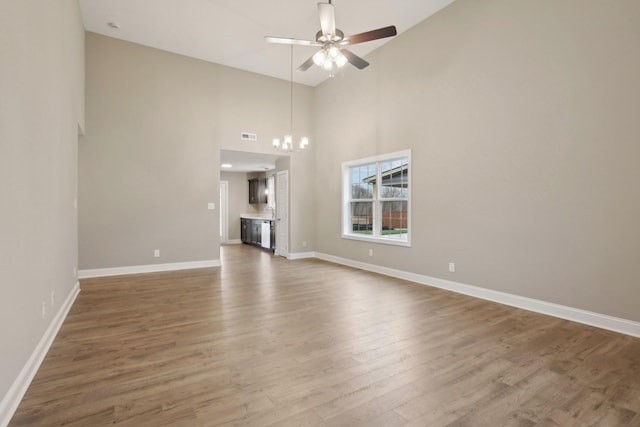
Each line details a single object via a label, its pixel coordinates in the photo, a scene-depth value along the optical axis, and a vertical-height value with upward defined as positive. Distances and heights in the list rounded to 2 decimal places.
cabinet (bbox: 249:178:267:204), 10.32 +0.73
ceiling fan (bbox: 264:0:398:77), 3.23 +1.89
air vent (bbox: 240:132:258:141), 6.74 +1.66
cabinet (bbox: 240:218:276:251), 8.52 -0.65
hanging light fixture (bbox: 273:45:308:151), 6.15 +1.42
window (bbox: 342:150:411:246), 5.40 +0.25
